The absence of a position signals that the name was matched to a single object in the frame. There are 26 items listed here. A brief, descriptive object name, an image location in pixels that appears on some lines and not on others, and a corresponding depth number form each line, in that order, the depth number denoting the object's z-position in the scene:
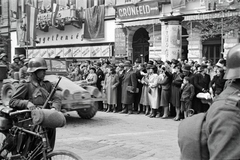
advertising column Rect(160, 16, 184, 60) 13.77
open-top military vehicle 9.06
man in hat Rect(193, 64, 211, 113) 10.23
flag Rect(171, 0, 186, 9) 21.38
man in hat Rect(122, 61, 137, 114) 11.99
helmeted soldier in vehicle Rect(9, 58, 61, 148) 4.45
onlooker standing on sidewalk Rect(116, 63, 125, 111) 12.62
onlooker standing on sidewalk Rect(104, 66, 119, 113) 12.57
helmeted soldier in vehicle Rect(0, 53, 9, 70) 12.12
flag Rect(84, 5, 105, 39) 27.83
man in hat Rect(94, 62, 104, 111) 13.45
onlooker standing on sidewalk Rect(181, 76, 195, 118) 10.16
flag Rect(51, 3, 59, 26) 29.71
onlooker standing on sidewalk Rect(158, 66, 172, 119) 10.86
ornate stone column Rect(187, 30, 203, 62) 21.36
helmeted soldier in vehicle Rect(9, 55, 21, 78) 12.23
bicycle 3.91
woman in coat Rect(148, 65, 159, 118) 11.20
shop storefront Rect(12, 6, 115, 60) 27.83
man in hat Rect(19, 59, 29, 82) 10.66
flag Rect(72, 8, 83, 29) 29.11
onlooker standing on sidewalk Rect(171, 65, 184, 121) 10.62
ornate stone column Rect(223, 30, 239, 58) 19.10
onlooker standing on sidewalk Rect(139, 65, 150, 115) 11.71
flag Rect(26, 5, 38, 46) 20.30
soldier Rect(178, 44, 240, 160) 1.80
